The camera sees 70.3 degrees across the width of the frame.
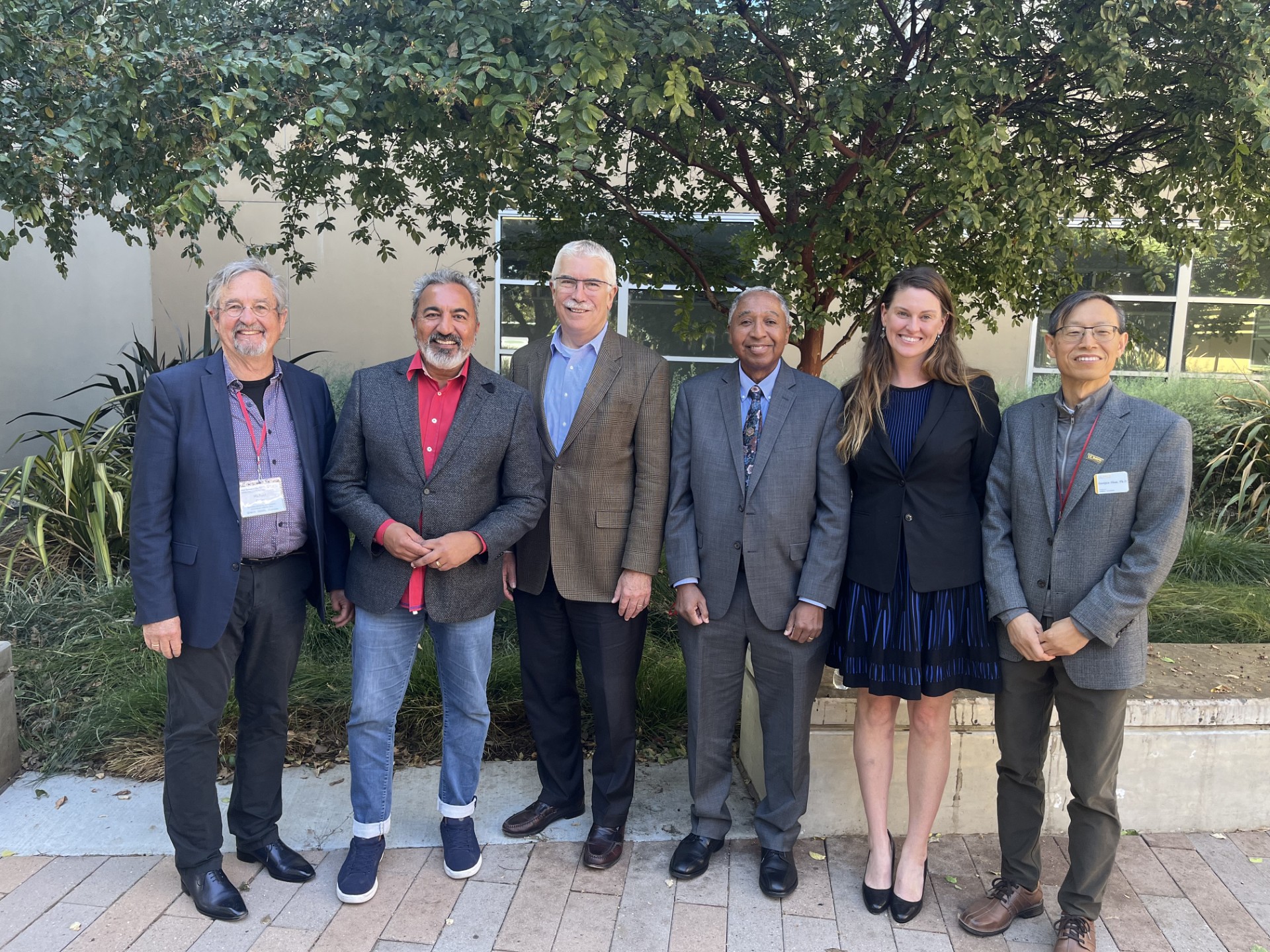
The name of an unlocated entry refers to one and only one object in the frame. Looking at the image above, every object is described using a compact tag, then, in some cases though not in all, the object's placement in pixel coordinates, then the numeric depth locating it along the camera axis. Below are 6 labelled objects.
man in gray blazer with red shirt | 2.94
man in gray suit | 2.96
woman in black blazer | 2.81
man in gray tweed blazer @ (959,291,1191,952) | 2.57
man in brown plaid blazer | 3.10
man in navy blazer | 2.77
